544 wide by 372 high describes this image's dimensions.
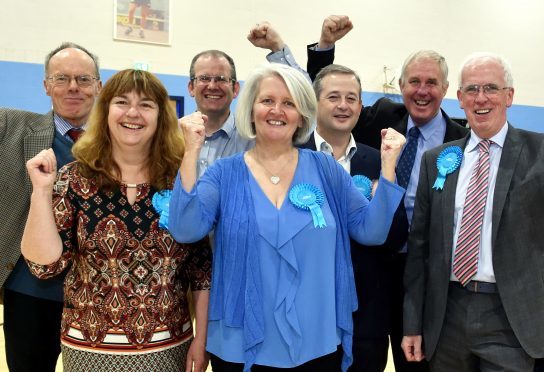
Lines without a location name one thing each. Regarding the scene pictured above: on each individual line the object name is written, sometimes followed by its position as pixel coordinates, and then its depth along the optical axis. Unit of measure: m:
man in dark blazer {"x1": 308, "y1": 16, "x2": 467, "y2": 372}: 2.46
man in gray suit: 1.96
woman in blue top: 1.76
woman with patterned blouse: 1.83
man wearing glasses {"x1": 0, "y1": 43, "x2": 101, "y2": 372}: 2.28
